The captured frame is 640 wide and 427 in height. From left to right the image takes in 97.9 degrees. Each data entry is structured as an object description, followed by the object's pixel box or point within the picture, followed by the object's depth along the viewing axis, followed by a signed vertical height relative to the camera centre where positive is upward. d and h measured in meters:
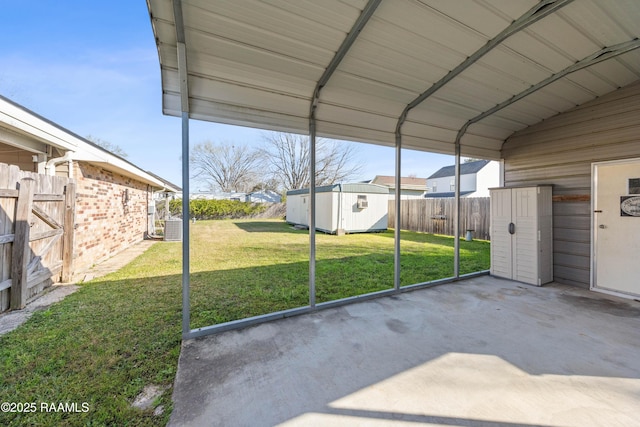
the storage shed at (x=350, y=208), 12.10 +0.23
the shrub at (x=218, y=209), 19.61 +0.31
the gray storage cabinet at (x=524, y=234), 4.61 -0.36
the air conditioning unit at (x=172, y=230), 10.02 -0.64
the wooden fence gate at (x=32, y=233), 3.47 -0.29
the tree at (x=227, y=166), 27.38 +4.67
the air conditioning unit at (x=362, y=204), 12.38 +0.41
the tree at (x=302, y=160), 22.81 +4.54
